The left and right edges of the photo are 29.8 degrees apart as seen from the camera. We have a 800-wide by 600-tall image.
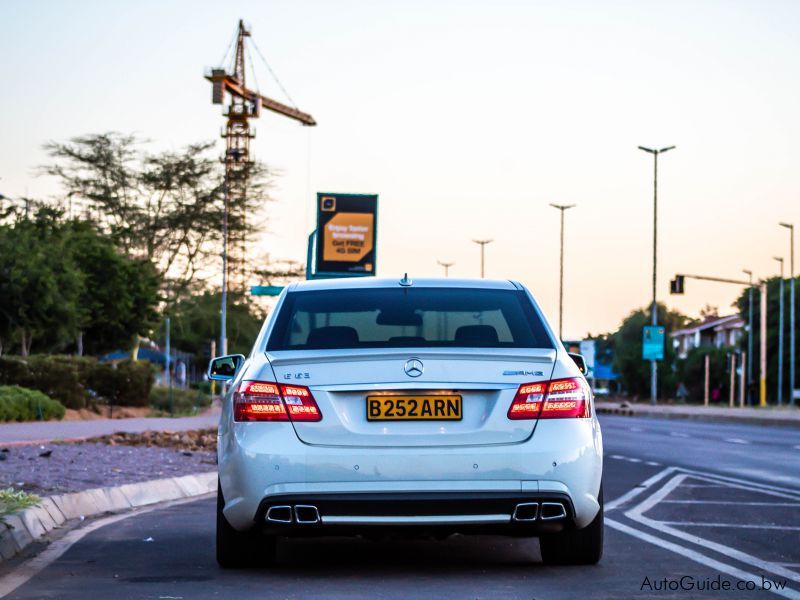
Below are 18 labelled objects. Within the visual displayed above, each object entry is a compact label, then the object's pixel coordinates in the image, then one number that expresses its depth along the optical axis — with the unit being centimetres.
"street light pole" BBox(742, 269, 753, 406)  9614
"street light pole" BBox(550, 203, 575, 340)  9962
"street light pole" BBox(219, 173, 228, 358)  7125
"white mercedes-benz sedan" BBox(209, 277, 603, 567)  741
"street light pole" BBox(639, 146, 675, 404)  7656
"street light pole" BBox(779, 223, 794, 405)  8319
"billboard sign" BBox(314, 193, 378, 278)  4044
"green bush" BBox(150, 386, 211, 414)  4225
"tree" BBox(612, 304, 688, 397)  12912
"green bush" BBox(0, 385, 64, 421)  2762
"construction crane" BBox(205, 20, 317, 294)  10862
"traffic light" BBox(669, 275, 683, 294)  6267
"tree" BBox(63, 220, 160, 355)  5350
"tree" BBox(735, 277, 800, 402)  10388
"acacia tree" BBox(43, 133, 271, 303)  7319
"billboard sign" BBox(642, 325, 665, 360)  7938
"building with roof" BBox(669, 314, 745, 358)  14931
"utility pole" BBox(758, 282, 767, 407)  6731
